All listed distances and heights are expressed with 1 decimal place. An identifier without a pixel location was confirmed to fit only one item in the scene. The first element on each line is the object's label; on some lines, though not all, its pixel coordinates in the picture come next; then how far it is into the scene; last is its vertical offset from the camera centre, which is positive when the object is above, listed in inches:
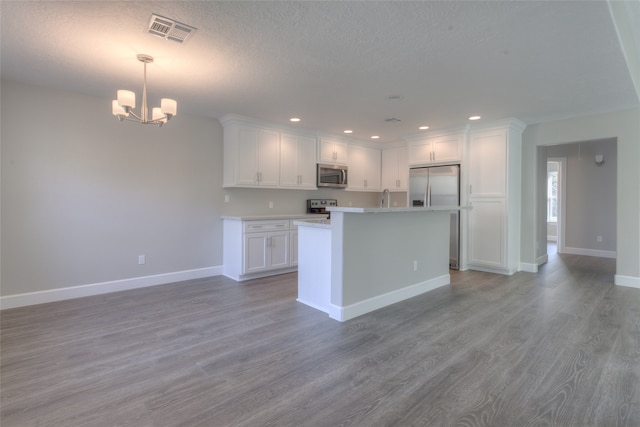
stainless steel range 234.5 +4.5
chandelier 102.6 +35.3
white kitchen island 122.6 -19.7
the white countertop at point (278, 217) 178.5 -3.0
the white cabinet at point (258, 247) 178.7 -20.5
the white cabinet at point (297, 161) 207.3 +33.7
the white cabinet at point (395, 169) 256.8 +35.4
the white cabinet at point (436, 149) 209.9 +43.1
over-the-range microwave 227.3 +26.4
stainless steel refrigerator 210.8 +14.5
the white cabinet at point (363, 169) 250.7 +35.0
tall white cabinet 192.9 +10.1
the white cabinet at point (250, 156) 186.4 +33.2
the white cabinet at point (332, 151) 227.6 +44.0
